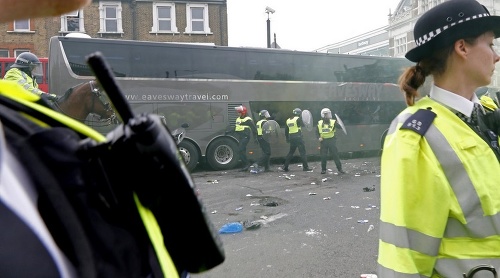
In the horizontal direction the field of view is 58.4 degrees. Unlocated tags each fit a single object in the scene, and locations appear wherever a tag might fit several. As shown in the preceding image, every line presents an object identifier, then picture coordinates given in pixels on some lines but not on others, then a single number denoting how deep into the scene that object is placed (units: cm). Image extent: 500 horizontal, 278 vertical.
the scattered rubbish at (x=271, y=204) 820
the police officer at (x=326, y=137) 1315
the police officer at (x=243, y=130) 1429
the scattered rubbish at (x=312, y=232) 615
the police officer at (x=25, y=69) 592
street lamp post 2167
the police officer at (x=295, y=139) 1398
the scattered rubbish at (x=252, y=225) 652
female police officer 170
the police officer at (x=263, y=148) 1429
